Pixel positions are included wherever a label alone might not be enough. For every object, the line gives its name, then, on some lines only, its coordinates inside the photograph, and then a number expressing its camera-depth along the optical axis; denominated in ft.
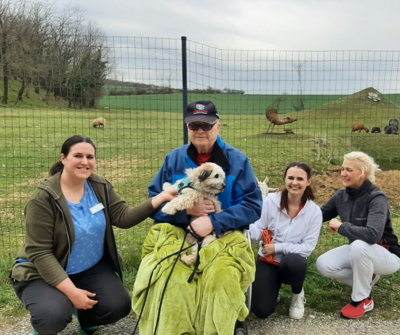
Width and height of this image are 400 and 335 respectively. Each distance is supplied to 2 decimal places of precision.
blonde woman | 10.93
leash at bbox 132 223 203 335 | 8.18
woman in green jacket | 8.65
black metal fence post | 14.55
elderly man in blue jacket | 9.51
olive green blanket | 8.00
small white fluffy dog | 9.46
